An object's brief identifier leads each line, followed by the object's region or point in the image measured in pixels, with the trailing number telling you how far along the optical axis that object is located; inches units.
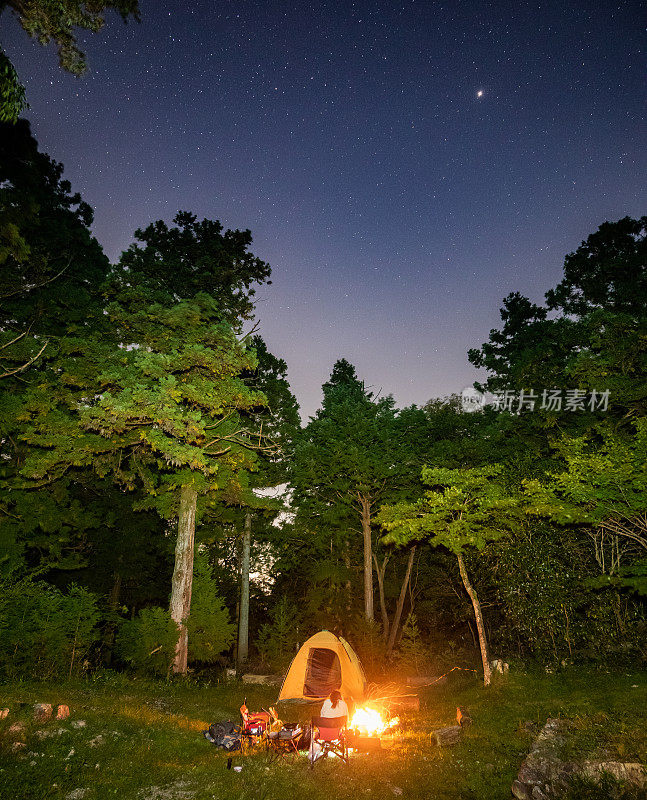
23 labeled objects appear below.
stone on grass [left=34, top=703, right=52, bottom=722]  292.5
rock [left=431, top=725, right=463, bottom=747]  355.6
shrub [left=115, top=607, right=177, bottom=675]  530.0
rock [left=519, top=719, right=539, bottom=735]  363.9
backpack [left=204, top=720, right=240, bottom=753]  334.0
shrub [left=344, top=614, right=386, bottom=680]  672.4
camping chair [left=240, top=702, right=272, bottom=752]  341.1
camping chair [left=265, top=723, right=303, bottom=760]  325.7
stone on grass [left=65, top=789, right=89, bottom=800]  227.0
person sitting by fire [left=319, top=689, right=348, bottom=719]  342.3
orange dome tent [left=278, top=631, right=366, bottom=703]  514.3
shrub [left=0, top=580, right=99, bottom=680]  410.9
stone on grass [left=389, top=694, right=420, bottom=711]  493.1
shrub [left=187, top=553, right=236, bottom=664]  595.2
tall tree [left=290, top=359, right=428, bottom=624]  873.5
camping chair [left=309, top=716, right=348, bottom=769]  326.3
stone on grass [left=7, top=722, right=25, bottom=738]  264.9
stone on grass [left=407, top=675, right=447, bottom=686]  662.2
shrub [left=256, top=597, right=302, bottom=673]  744.3
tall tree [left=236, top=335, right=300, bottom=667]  868.6
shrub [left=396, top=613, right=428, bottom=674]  763.4
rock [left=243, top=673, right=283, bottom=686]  665.6
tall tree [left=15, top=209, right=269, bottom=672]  538.9
